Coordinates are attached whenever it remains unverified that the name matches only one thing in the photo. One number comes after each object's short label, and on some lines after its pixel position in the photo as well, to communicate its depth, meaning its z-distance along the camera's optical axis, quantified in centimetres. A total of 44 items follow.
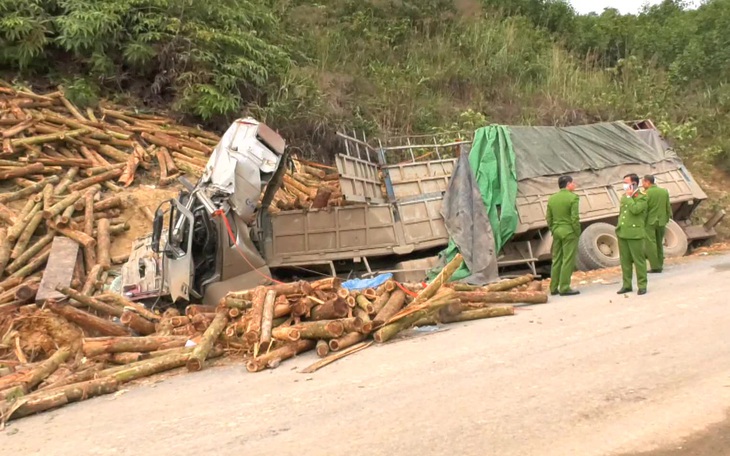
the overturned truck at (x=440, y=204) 1025
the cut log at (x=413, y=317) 656
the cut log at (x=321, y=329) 633
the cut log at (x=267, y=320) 632
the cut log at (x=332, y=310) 659
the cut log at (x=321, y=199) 1062
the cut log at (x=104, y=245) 1011
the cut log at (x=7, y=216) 1047
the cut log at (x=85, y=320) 734
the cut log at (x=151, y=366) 609
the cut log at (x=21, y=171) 1144
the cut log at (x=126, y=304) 800
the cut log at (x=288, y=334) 637
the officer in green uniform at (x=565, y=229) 867
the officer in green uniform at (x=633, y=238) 821
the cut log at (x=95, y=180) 1155
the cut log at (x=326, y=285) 689
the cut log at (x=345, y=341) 634
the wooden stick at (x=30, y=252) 964
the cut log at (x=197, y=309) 743
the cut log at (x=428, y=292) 675
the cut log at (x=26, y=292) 842
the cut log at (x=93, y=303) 797
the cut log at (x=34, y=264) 955
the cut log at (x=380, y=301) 680
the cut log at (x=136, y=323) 737
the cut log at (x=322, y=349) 625
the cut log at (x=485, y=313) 755
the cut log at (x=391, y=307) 664
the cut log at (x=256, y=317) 641
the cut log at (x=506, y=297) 798
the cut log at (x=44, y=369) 600
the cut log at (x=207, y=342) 623
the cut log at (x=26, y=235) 984
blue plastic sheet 836
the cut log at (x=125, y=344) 654
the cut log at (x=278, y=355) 608
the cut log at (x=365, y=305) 675
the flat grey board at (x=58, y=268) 862
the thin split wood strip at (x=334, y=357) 588
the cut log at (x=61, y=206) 1041
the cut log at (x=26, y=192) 1102
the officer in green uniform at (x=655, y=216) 913
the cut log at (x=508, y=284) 880
